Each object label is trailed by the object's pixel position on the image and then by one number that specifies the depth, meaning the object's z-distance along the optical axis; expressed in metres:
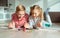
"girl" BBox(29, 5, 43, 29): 1.90
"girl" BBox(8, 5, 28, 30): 1.87
